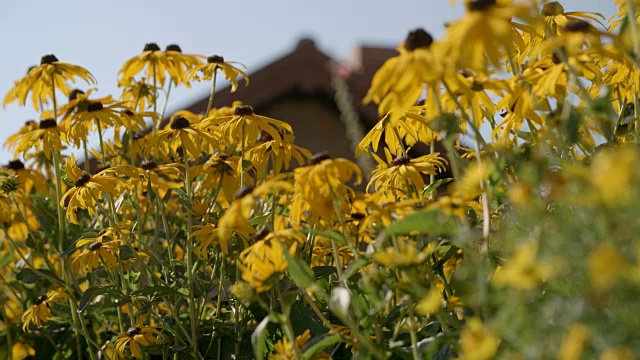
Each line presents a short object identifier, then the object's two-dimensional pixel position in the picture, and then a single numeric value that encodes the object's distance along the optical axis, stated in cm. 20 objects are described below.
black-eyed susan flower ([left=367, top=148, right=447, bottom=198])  384
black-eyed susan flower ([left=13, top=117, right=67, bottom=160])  525
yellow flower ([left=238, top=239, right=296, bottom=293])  271
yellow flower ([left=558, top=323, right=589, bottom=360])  175
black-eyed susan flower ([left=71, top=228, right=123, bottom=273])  434
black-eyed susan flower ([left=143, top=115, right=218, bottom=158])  446
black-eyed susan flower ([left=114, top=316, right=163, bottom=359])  409
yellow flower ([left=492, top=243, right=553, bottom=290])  187
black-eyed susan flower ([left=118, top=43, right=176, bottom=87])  589
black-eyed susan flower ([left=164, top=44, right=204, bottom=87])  592
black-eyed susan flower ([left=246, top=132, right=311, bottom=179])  436
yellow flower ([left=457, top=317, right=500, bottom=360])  190
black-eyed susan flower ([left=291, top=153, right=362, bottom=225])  302
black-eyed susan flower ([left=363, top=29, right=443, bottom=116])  247
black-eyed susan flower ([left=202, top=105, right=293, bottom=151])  432
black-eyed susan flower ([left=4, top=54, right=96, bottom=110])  565
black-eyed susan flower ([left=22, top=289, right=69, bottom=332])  471
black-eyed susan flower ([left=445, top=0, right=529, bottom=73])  227
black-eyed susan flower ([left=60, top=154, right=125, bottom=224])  426
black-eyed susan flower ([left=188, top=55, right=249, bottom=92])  567
